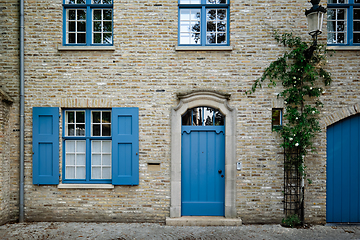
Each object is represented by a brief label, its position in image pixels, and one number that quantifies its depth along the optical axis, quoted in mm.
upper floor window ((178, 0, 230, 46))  5758
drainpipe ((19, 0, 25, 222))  5562
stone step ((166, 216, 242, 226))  5367
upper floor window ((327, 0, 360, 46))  5652
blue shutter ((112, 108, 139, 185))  5523
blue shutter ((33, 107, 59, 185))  5578
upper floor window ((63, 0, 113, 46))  5762
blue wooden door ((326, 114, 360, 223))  5617
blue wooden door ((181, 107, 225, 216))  5648
